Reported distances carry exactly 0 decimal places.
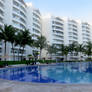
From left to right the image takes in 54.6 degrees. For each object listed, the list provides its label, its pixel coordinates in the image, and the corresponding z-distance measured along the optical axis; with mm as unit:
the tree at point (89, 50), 54000
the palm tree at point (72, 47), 48443
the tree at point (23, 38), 29139
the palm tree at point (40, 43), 36762
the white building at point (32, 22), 43620
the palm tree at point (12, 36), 26385
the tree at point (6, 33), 25352
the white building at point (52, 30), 53115
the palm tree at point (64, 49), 46967
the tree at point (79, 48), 50213
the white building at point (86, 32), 67475
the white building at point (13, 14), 33546
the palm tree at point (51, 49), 41877
